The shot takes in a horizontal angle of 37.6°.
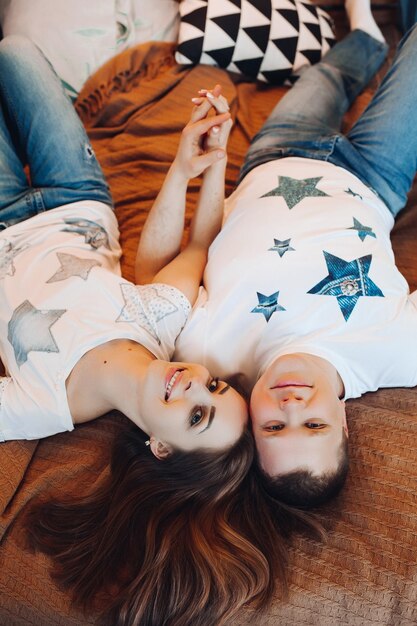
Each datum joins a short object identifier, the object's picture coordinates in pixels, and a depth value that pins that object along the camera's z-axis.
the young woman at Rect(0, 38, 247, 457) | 1.04
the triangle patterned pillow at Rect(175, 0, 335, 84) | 1.70
